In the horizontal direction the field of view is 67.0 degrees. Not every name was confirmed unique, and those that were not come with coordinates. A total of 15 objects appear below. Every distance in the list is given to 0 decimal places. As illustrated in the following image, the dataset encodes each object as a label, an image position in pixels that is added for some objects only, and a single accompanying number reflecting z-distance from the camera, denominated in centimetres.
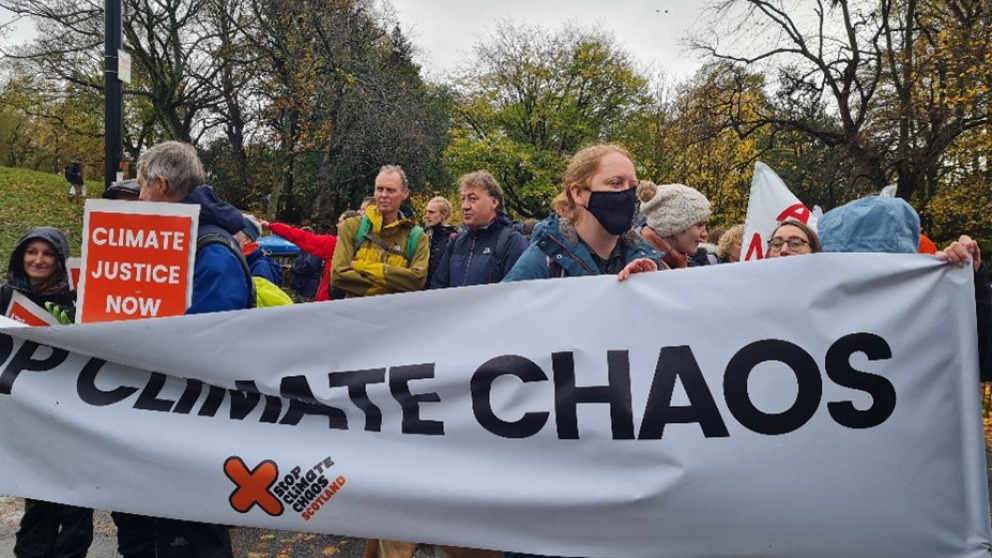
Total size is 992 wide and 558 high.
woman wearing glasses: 298
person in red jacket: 516
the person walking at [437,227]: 538
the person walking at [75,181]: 2475
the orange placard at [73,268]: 344
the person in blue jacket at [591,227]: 266
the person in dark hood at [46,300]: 337
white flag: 507
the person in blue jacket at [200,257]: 284
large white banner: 224
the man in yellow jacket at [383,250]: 460
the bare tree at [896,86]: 1338
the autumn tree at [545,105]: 3625
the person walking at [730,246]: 568
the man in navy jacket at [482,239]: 459
